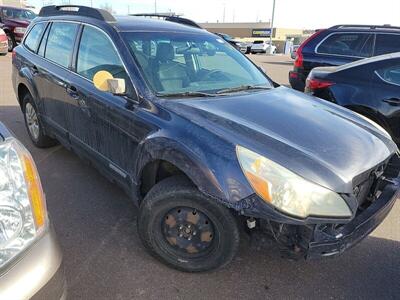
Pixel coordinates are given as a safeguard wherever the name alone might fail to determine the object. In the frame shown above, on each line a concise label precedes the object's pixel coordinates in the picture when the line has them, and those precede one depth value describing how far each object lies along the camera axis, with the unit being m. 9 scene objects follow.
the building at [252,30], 67.00
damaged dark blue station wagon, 2.15
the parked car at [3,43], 14.32
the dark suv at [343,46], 7.15
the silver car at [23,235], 1.39
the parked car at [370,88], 4.45
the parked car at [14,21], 15.97
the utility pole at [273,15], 38.44
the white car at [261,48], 38.12
